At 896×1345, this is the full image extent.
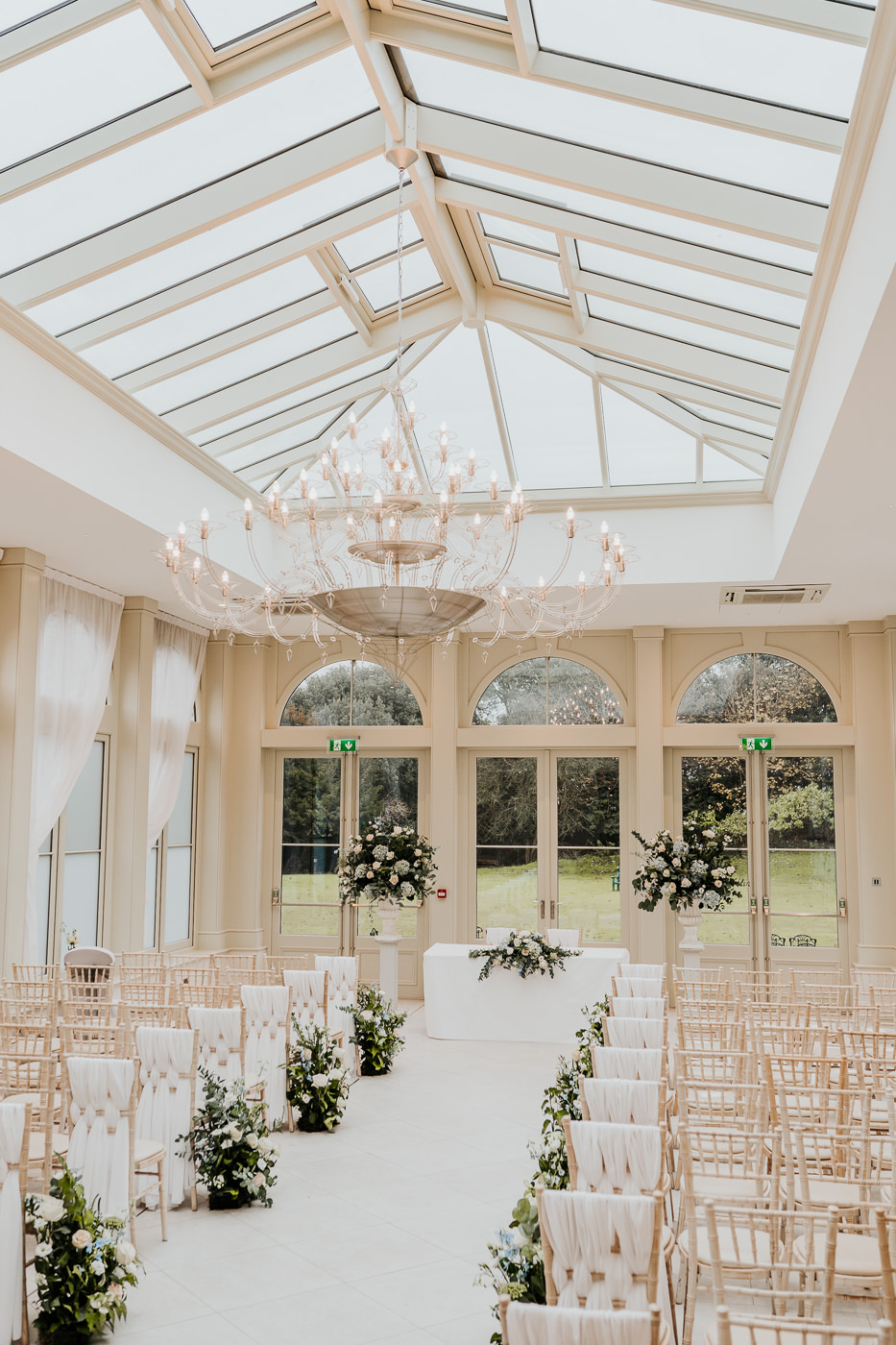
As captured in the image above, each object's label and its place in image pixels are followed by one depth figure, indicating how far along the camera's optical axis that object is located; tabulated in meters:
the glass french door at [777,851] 12.44
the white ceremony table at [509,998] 10.00
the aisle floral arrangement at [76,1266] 4.15
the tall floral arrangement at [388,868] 11.20
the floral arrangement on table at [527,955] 9.98
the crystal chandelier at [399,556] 5.18
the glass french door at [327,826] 13.34
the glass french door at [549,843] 12.85
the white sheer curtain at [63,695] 9.79
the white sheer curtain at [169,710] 11.82
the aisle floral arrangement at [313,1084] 7.32
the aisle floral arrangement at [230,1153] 5.77
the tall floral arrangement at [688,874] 11.14
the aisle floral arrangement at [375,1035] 8.91
